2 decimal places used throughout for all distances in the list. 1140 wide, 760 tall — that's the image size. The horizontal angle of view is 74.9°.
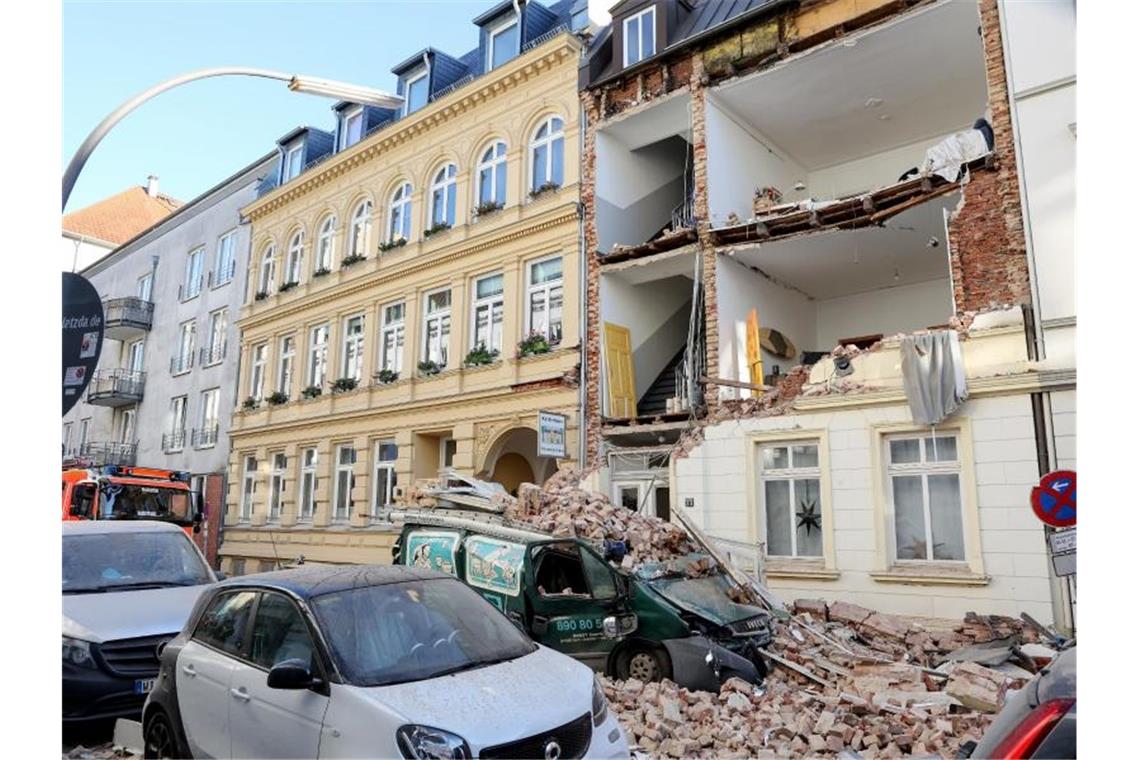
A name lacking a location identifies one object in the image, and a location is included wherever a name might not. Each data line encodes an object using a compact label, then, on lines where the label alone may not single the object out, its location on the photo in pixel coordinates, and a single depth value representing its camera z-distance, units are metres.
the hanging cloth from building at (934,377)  11.14
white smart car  3.87
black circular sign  5.84
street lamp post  7.33
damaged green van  7.71
